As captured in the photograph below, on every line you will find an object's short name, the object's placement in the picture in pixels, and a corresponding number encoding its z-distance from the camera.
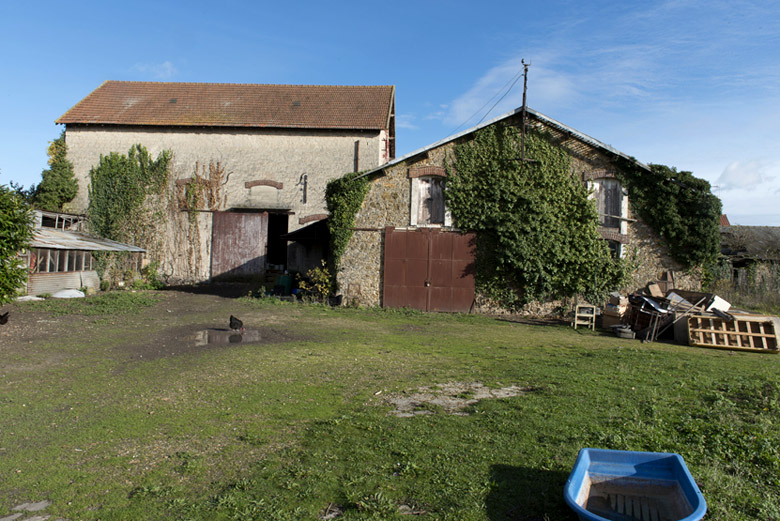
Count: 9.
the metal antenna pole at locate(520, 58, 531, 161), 16.31
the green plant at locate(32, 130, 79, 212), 23.84
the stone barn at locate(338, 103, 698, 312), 16.80
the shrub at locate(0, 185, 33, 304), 11.71
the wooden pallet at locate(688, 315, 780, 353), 12.06
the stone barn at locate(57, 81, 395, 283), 24.08
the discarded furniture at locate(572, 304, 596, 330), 15.02
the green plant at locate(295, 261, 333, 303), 17.98
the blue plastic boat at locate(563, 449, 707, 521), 3.84
